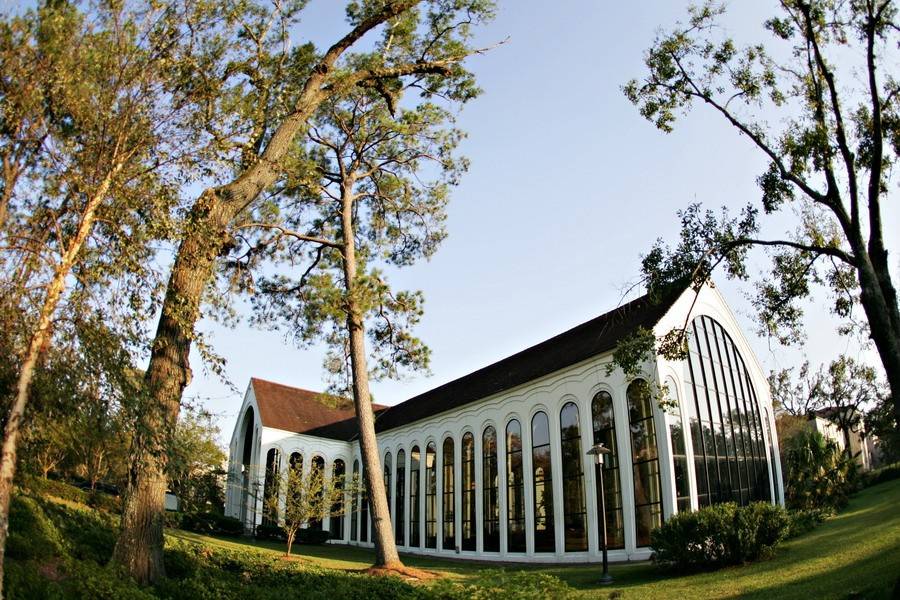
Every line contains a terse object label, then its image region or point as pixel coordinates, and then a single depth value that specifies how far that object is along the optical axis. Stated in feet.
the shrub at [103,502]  39.52
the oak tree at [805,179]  38.63
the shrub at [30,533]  30.17
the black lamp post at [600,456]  54.00
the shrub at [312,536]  114.52
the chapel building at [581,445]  68.03
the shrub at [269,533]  114.73
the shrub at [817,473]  93.09
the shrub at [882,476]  123.54
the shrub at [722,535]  50.55
